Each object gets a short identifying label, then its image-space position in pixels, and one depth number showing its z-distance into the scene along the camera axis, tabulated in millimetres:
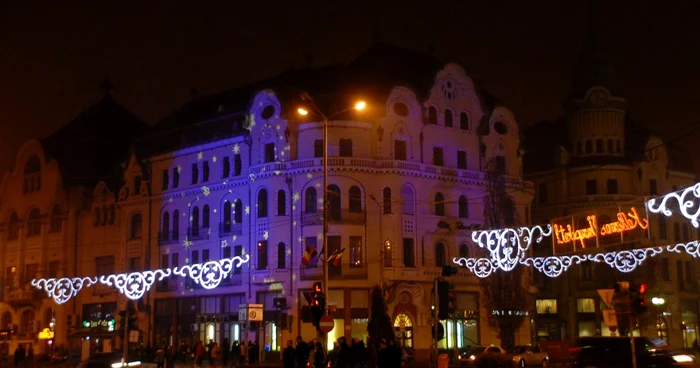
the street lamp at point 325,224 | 39247
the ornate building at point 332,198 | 60906
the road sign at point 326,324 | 34188
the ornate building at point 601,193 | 75500
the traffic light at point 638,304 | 26906
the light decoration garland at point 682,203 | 31281
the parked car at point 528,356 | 50906
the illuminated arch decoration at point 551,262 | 59166
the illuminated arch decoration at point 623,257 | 57281
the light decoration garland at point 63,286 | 72669
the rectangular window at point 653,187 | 77562
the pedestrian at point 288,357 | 35406
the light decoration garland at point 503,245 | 52000
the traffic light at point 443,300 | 34156
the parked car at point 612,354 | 33188
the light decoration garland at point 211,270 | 62500
